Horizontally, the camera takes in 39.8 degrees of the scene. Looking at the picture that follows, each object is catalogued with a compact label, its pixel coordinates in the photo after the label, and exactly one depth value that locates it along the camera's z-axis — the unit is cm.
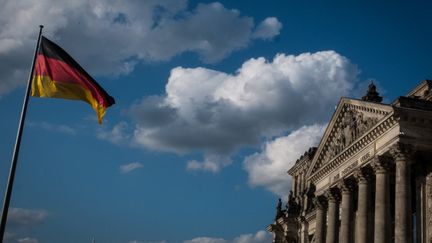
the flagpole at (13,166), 1973
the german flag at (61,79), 2289
